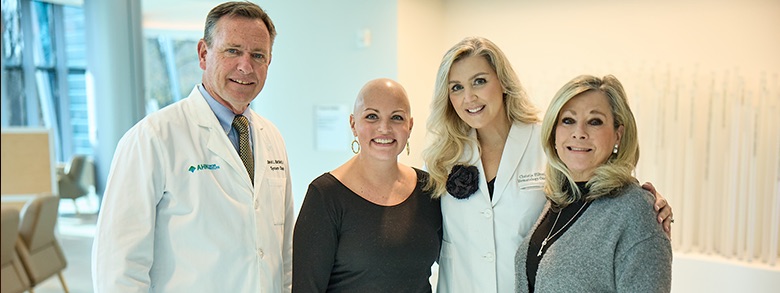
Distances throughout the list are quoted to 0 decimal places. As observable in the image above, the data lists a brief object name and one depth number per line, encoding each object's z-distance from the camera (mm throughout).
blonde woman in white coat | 2035
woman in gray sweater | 1576
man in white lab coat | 1703
